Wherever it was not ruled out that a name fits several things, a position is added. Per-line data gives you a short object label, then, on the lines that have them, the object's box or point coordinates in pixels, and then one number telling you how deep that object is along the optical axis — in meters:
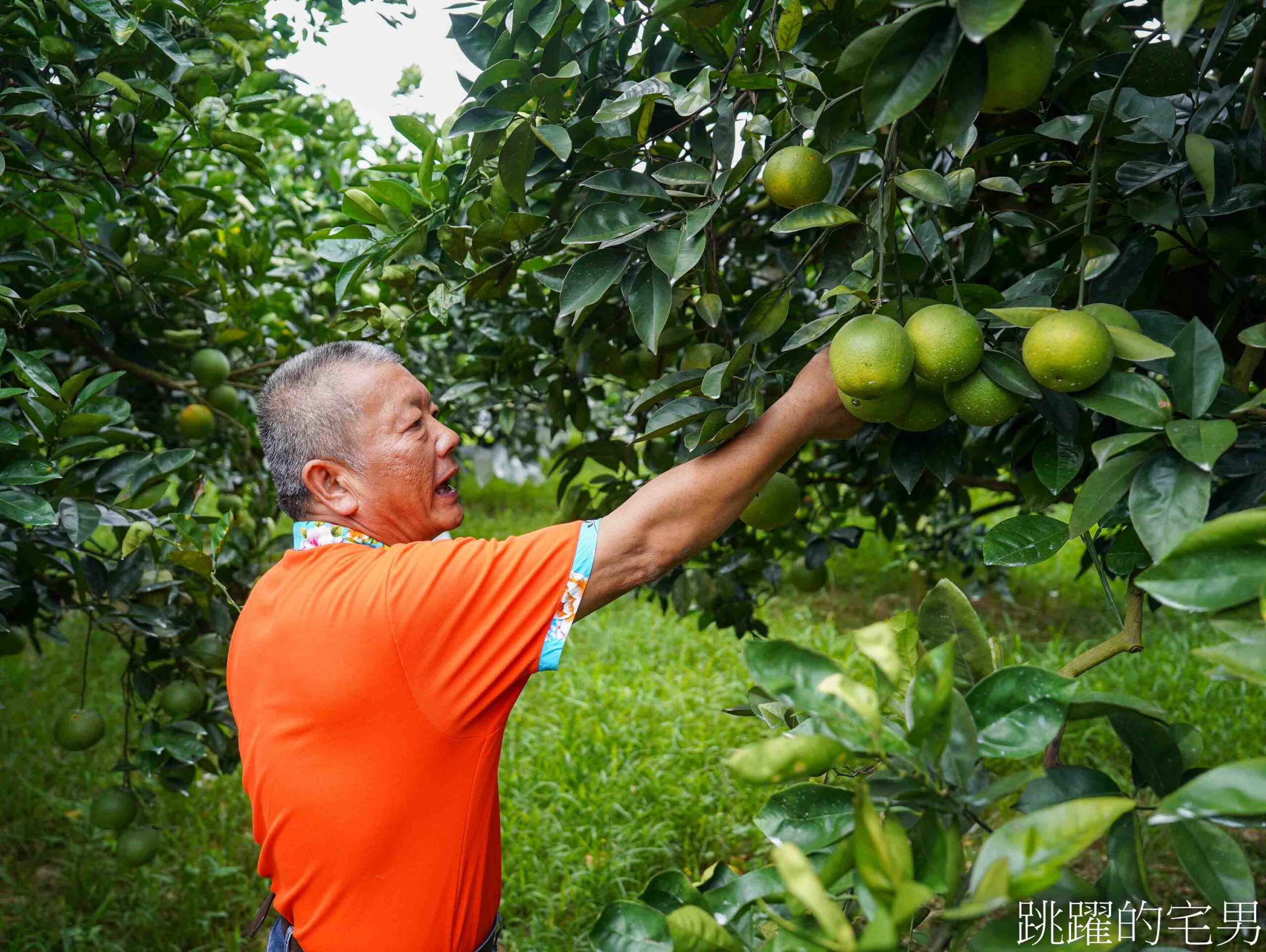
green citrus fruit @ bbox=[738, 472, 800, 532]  1.56
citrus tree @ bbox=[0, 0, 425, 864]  1.73
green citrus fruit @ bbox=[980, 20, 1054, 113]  0.87
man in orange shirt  1.29
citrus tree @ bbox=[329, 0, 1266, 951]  0.71
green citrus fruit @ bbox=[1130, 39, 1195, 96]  1.23
